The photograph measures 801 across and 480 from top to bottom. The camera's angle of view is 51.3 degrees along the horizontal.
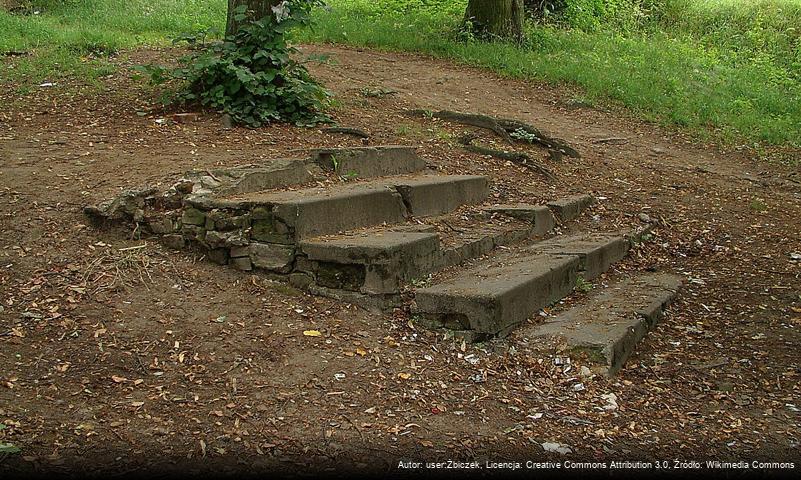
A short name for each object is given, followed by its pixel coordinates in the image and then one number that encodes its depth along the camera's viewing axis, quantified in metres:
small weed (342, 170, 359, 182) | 6.22
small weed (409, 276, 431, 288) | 4.89
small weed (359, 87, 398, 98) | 9.98
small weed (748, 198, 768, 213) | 8.16
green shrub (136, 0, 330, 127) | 7.40
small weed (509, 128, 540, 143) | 9.10
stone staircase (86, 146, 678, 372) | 4.68
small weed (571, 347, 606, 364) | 4.39
